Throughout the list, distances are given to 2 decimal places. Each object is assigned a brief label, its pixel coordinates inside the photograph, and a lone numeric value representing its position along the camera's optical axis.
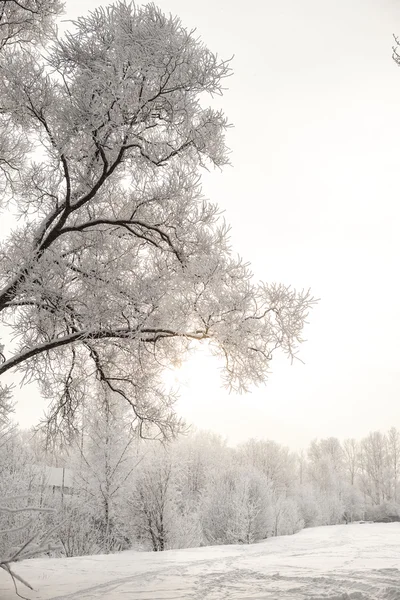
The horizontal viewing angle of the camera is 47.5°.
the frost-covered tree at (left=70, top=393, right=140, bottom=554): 19.14
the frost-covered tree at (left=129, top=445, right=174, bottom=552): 19.33
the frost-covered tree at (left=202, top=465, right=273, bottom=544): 23.45
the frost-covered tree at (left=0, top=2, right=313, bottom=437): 5.25
